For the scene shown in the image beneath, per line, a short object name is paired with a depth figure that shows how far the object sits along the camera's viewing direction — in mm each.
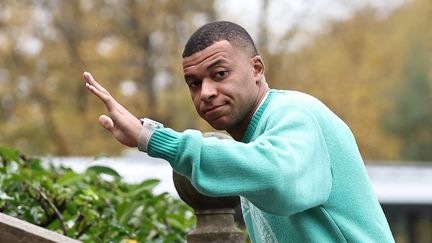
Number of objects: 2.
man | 4103
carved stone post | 6742
